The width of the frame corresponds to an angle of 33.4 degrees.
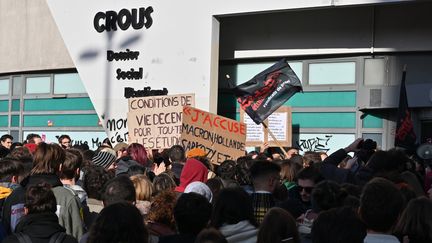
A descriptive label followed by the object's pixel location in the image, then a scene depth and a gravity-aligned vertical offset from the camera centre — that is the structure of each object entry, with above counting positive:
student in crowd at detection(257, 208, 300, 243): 4.23 -0.62
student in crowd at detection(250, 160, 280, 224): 5.72 -0.50
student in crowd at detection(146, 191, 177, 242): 5.02 -0.69
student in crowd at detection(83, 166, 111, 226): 6.61 -0.63
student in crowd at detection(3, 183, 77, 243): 4.71 -0.70
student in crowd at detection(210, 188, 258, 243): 4.77 -0.64
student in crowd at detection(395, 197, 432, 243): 4.43 -0.60
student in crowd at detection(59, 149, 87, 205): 6.33 -0.50
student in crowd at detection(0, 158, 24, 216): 6.71 -0.54
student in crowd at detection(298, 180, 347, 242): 5.25 -0.54
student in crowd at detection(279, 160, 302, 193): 7.82 -0.52
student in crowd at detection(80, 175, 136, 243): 5.27 -0.53
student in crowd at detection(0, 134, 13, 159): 13.23 -0.47
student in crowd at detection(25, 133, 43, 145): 12.90 -0.41
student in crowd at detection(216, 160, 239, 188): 8.27 -0.57
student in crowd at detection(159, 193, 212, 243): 4.68 -0.62
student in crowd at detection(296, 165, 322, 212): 6.23 -0.50
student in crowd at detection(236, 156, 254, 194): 7.67 -0.55
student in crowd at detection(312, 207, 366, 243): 3.92 -0.56
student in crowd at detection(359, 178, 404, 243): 4.21 -0.49
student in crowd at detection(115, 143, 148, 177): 8.01 -0.52
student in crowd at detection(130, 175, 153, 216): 5.96 -0.61
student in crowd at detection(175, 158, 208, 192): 7.21 -0.53
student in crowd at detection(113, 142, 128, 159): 9.98 -0.46
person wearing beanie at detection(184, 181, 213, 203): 6.61 -0.62
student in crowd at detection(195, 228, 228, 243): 3.95 -0.63
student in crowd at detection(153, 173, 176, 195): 6.73 -0.60
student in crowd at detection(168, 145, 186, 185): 8.73 -0.48
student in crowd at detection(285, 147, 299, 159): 12.75 -0.49
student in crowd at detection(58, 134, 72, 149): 13.32 -0.44
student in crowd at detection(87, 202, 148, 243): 3.75 -0.57
